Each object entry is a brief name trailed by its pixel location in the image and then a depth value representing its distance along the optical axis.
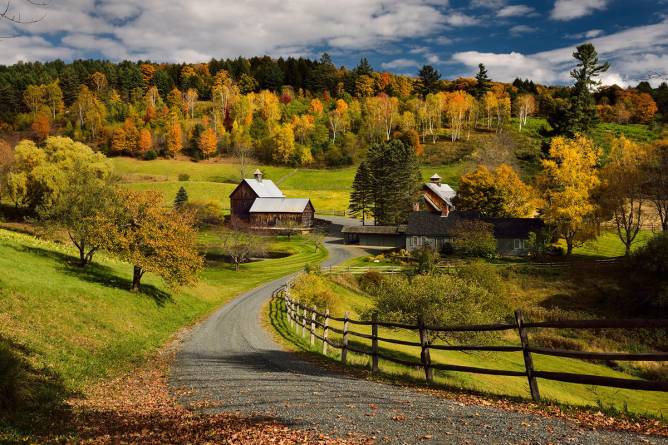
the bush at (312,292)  37.69
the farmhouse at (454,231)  64.25
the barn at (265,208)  89.38
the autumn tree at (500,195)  71.88
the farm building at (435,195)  91.44
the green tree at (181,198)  90.00
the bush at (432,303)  26.22
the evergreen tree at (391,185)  82.75
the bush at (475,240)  59.97
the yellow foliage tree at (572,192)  55.69
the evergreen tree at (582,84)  80.06
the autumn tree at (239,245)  61.06
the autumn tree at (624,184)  52.62
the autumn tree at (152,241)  29.25
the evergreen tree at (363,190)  84.88
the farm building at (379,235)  74.12
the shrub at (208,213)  86.73
